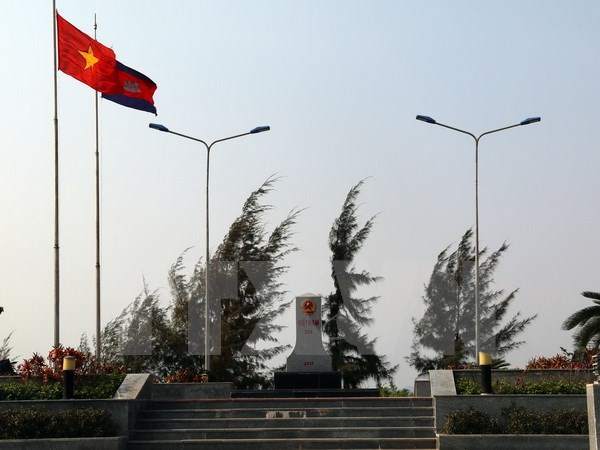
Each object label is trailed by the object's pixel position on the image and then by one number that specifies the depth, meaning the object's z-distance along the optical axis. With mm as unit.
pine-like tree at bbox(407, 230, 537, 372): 47938
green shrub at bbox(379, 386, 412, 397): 32762
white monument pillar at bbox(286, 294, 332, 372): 33312
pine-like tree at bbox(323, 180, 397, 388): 46438
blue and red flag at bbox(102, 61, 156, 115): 32281
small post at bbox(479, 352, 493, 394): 24531
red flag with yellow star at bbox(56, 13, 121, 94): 30266
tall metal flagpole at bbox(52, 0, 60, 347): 29203
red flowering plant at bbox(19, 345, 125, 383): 26141
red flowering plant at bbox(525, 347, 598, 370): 26656
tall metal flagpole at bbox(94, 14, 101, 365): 34500
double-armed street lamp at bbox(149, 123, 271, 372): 34281
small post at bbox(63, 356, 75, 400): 25031
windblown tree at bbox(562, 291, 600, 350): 33469
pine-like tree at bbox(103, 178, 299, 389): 46406
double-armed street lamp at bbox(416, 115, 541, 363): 34062
